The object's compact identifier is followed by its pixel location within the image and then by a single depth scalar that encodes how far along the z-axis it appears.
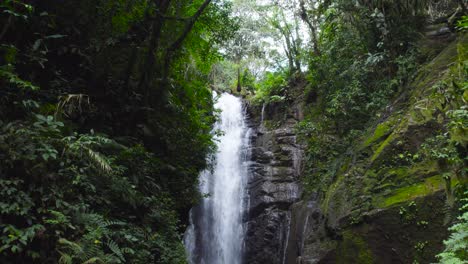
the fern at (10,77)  4.40
